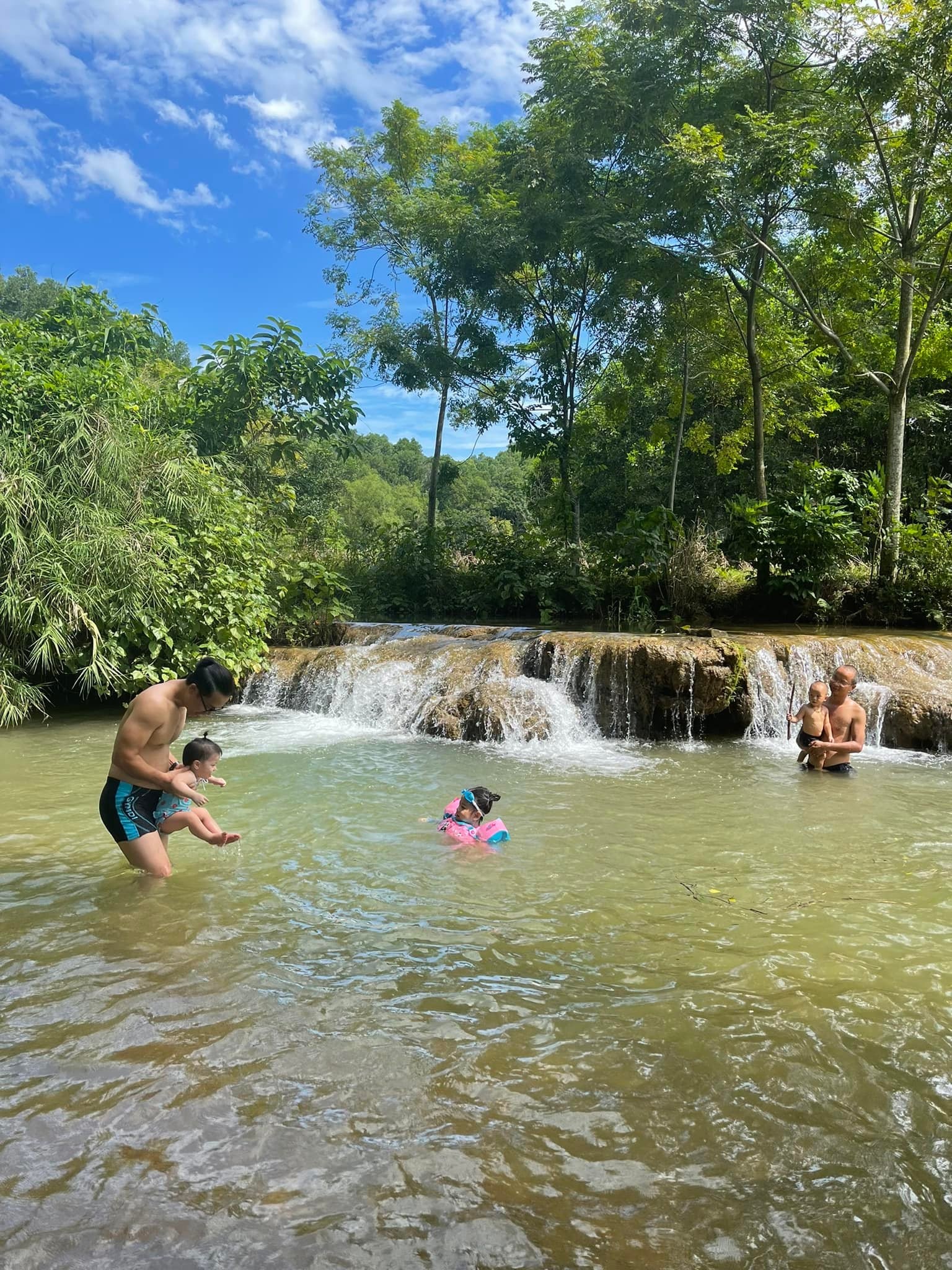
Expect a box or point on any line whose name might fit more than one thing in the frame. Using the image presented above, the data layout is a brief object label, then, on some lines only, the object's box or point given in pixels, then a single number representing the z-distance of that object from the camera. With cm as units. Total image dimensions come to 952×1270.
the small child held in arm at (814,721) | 795
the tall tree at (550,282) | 1833
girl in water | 562
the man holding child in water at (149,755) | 422
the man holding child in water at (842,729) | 780
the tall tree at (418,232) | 2114
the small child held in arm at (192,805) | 456
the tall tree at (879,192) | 1287
